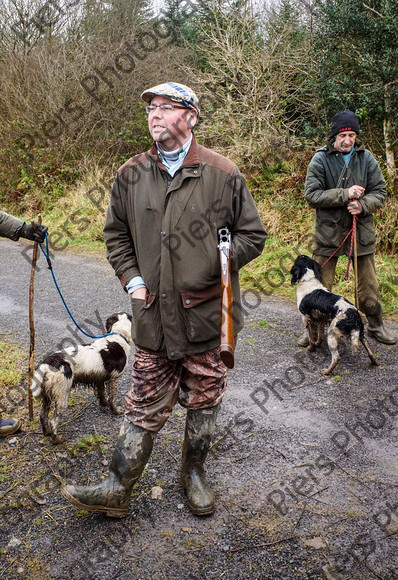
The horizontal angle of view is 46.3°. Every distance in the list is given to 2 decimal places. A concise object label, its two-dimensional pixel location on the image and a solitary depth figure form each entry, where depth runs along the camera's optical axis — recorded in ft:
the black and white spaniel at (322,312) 15.53
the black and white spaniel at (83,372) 11.66
